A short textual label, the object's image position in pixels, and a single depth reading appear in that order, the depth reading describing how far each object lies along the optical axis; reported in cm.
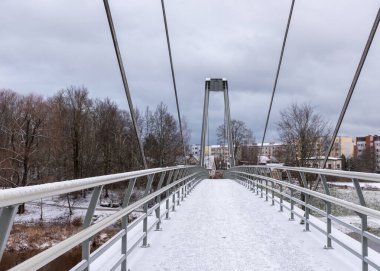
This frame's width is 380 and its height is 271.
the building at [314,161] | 3496
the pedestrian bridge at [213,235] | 295
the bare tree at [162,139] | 4988
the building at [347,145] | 12977
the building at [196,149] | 14252
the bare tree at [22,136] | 4259
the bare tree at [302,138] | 3494
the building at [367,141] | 13600
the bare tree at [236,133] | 8036
